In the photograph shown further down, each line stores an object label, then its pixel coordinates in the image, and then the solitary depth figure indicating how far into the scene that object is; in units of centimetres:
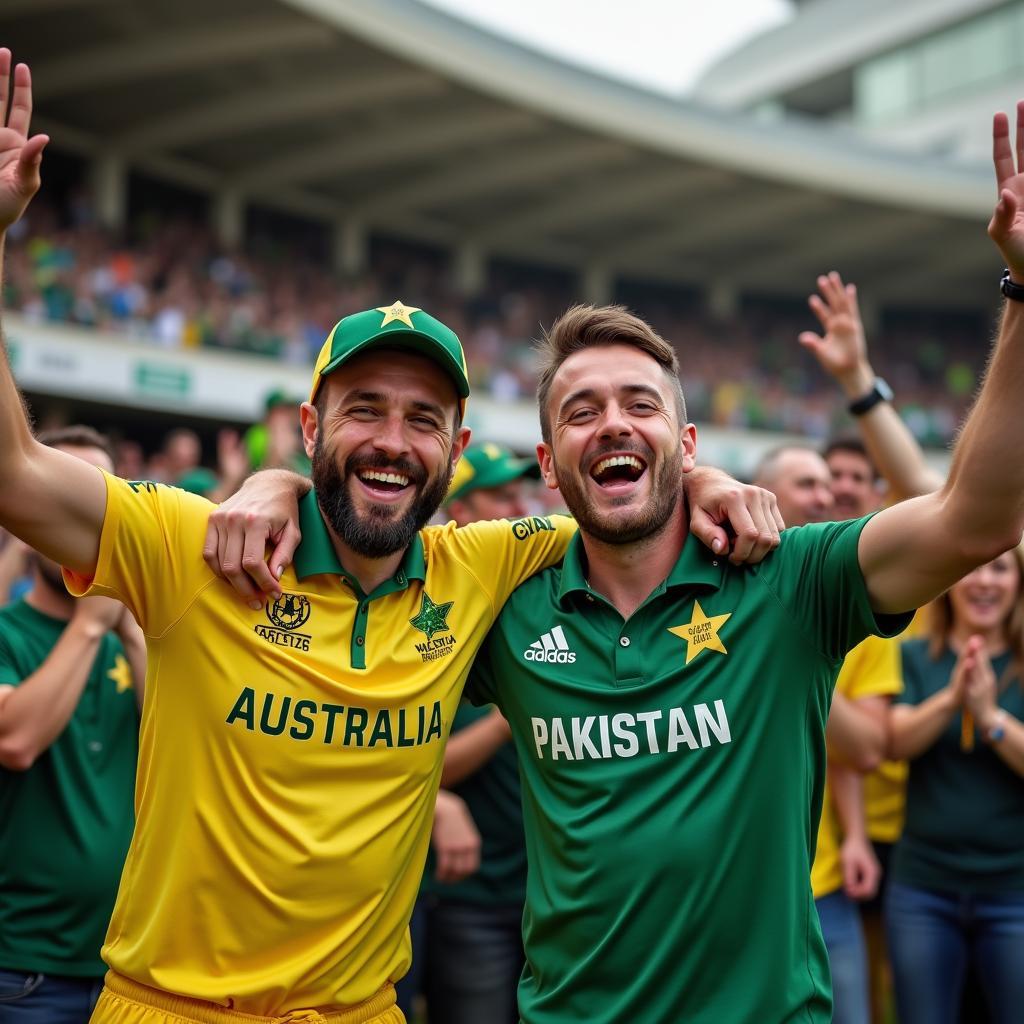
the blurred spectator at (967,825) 358
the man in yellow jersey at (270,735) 233
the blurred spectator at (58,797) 301
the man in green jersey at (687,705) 221
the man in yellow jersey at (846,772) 358
